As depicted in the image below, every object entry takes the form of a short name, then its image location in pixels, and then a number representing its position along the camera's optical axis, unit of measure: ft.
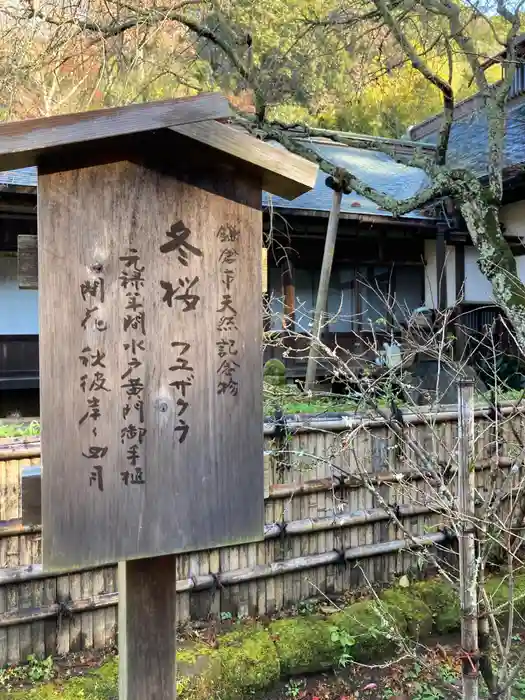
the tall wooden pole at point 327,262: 23.08
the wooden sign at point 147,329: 6.11
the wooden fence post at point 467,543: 8.45
